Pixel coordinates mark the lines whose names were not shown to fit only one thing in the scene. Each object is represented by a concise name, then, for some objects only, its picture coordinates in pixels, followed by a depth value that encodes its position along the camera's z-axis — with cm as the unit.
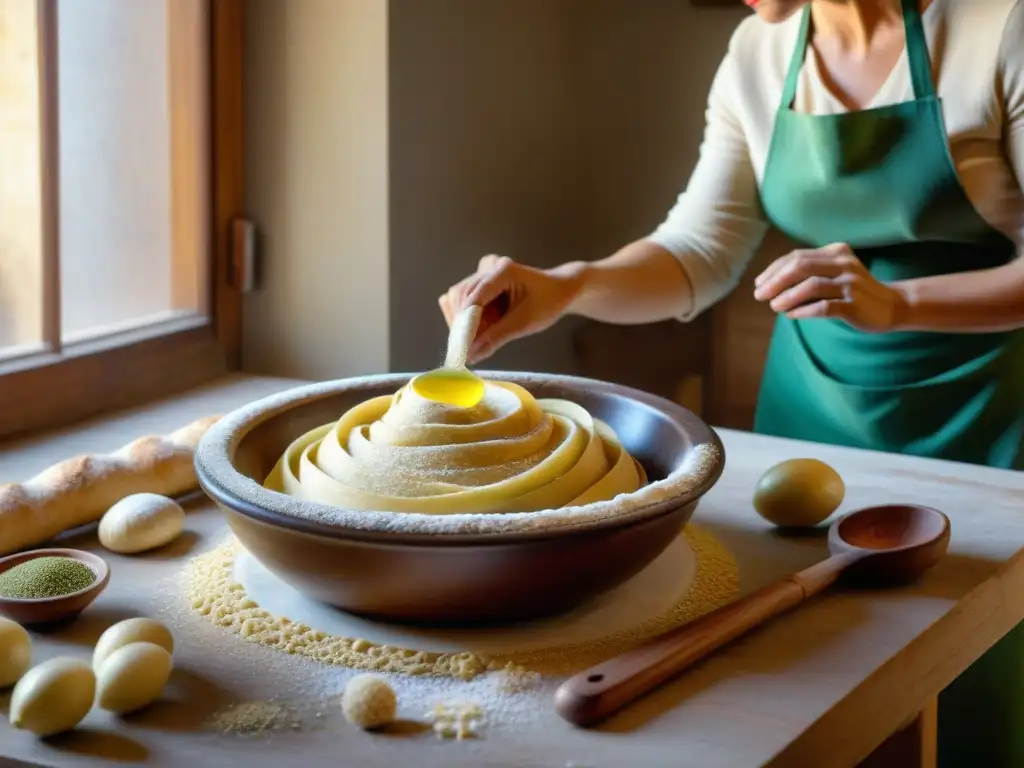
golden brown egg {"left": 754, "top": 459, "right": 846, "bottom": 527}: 102
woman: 125
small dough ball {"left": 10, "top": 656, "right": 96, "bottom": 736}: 67
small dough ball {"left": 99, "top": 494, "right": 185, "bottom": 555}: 96
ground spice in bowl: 82
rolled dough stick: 95
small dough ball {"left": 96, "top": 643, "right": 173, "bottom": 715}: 70
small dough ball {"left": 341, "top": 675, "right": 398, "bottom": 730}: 70
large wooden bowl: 74
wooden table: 68
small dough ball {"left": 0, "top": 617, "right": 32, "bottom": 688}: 73
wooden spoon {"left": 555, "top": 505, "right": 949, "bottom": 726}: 72
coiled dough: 83
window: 136
